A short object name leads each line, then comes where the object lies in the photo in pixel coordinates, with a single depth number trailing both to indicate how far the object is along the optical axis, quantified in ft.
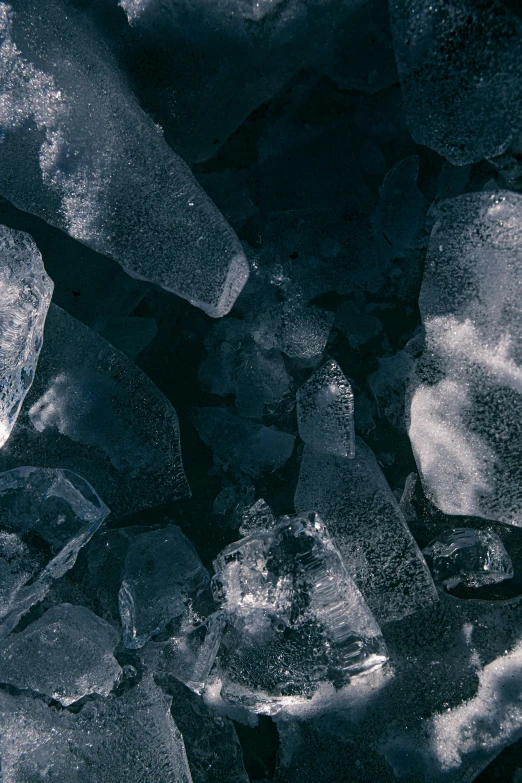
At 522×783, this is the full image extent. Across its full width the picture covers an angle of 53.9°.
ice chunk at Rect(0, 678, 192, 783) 2.27
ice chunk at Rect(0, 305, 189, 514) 2.29
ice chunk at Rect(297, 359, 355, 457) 2.23
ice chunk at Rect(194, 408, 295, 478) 2.34
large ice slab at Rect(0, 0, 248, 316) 2.03
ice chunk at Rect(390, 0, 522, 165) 1.92
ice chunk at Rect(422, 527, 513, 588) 2.22
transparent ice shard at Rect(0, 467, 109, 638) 2.21
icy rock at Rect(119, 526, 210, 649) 2.24
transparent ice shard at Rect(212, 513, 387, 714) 2.10
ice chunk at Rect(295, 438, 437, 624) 2.22
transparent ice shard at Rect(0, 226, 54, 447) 2.16
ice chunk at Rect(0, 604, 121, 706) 2.28
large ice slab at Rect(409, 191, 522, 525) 2.09
